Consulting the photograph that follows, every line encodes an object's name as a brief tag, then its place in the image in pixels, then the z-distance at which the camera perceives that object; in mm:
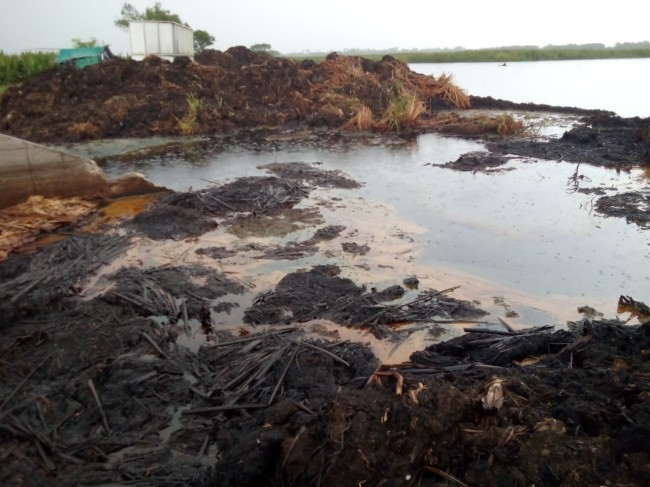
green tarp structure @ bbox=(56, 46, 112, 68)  21456
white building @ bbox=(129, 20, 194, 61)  22219
